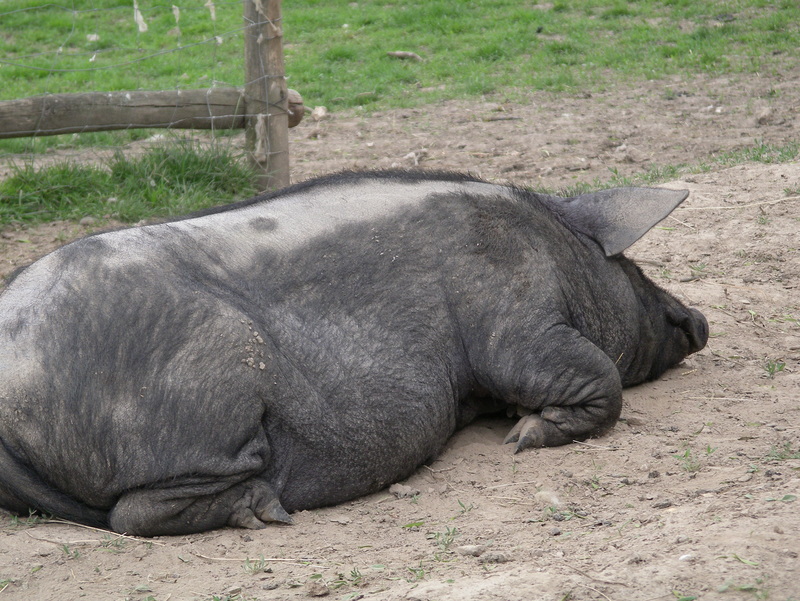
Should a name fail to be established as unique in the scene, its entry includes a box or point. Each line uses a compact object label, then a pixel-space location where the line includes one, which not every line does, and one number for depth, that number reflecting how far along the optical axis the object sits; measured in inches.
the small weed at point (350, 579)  228.5
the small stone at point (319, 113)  780.6
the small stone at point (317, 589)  224.2
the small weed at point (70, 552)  249.9
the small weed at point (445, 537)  249.0
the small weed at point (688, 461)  281.0
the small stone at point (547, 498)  274.2
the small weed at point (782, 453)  274.7
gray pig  264.4
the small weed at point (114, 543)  257.3
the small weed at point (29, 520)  271.1
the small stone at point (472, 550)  240.4
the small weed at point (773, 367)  364.2
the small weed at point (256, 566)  242.5
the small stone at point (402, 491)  295.6
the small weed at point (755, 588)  189.1
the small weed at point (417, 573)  225.7
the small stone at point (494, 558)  233.0
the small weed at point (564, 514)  261.3
